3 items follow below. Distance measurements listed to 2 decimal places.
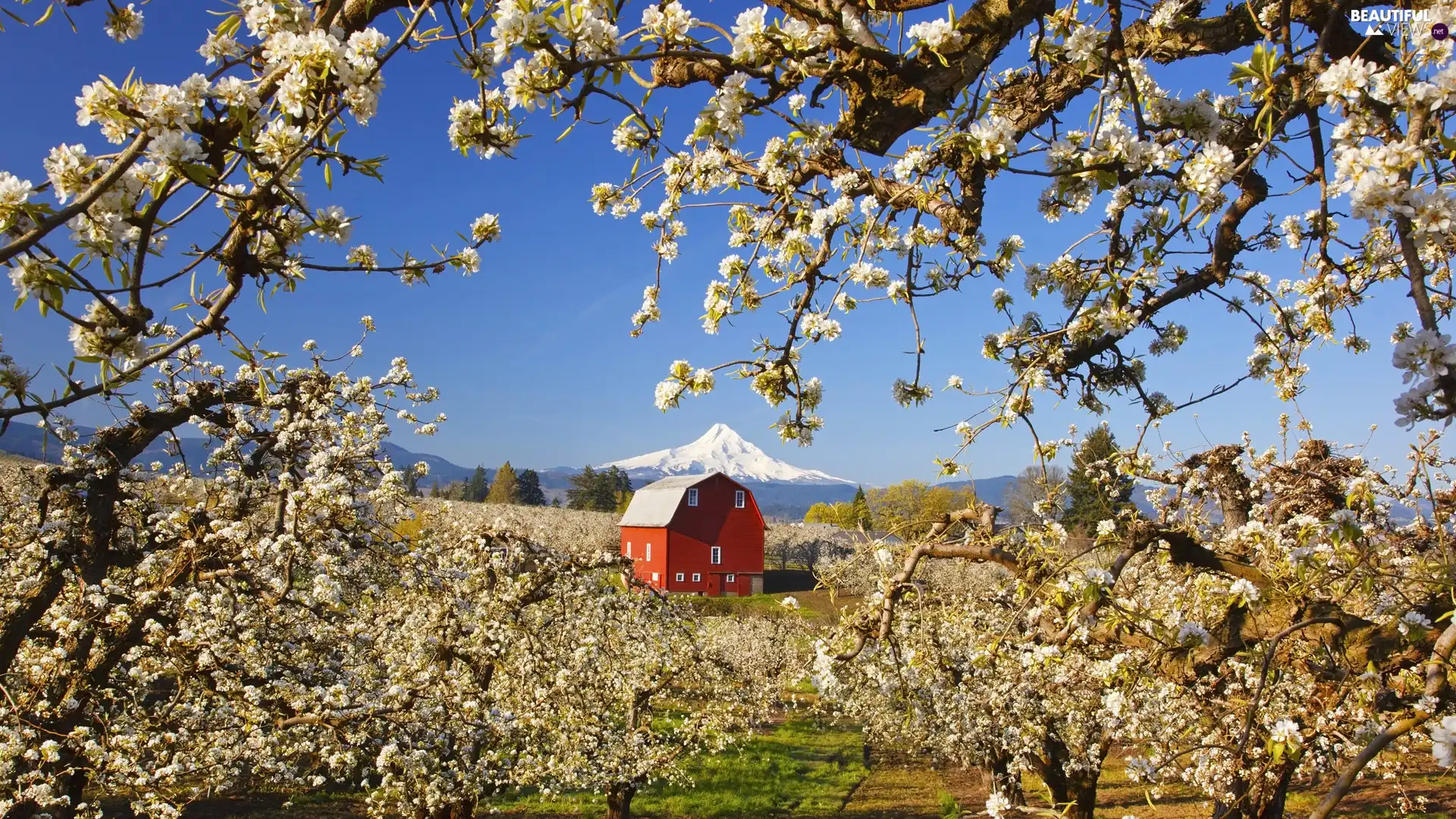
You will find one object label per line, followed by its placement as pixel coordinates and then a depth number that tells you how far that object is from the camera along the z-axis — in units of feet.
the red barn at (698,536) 151.33
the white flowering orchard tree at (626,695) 31.94
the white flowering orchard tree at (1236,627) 7.50
